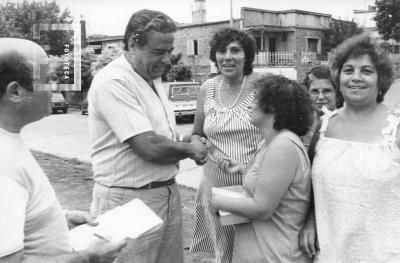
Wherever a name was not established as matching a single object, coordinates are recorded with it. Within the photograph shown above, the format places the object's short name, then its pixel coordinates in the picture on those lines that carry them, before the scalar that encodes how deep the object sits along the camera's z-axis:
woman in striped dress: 3.55
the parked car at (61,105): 26.39
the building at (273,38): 31.45
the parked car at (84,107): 25.52
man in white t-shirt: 1.47
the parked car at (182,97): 17.92
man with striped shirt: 2.71
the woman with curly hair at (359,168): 2.20
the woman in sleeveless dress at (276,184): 2.34
